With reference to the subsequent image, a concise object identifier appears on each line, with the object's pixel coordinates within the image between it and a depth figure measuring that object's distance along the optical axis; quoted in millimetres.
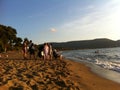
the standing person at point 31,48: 8494
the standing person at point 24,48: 8476
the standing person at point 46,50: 8125
